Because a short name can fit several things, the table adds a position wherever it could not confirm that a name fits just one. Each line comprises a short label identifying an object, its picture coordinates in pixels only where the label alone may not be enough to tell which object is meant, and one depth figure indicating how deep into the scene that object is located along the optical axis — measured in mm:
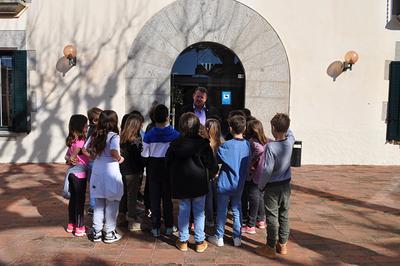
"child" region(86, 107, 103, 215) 4719
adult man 5559
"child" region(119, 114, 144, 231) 4578
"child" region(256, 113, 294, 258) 3896
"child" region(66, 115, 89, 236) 4395
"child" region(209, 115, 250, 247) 4160
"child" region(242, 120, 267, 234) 4410
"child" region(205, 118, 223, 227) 4410
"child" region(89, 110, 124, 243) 4188
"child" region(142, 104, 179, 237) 4445
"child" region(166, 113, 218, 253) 3990
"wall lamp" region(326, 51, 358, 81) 8789
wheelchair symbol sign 9328
